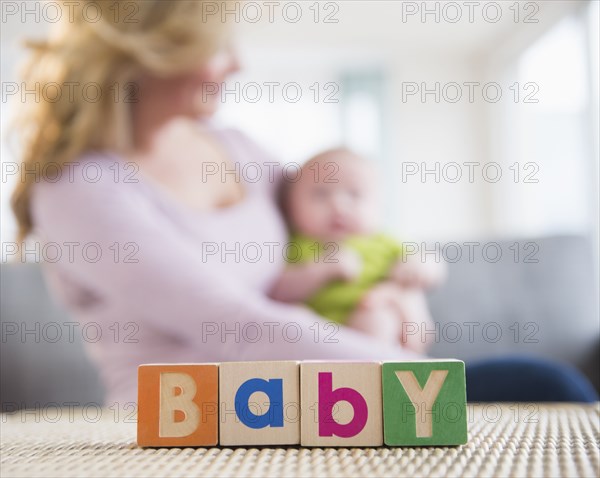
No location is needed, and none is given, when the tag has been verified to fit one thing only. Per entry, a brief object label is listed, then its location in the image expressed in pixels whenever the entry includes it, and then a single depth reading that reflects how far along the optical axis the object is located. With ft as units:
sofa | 4.07
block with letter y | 2.02
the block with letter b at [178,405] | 2.05
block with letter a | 2.05
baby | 3.64
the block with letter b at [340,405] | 2.05
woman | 3.23
